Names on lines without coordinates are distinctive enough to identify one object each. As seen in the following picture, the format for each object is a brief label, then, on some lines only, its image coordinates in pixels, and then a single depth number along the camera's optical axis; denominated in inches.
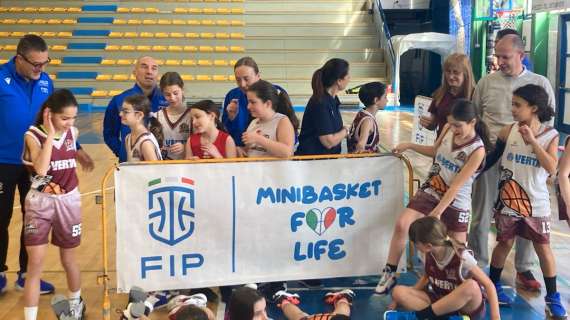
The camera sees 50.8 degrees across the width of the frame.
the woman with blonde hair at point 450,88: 163.2
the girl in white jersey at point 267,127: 151.5
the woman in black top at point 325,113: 163.5
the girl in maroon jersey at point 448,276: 128.2
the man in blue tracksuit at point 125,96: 171.0
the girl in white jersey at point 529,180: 145.6
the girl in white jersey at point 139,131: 150.9
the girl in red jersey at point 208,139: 154.9
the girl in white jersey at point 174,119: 164.8
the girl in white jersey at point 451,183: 147.5
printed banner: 149.9
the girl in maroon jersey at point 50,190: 138.7
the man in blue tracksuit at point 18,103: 154.9
